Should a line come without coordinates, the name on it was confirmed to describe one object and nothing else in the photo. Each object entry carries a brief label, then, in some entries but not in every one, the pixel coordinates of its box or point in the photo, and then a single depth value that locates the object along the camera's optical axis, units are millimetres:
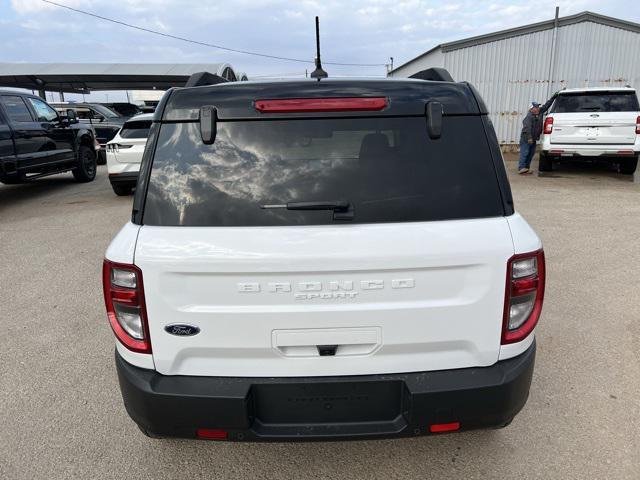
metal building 14656
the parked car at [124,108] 19388
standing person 11133
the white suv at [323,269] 1790
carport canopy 24781
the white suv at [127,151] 8930
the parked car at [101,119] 16094
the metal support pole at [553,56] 14610
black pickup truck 8180
